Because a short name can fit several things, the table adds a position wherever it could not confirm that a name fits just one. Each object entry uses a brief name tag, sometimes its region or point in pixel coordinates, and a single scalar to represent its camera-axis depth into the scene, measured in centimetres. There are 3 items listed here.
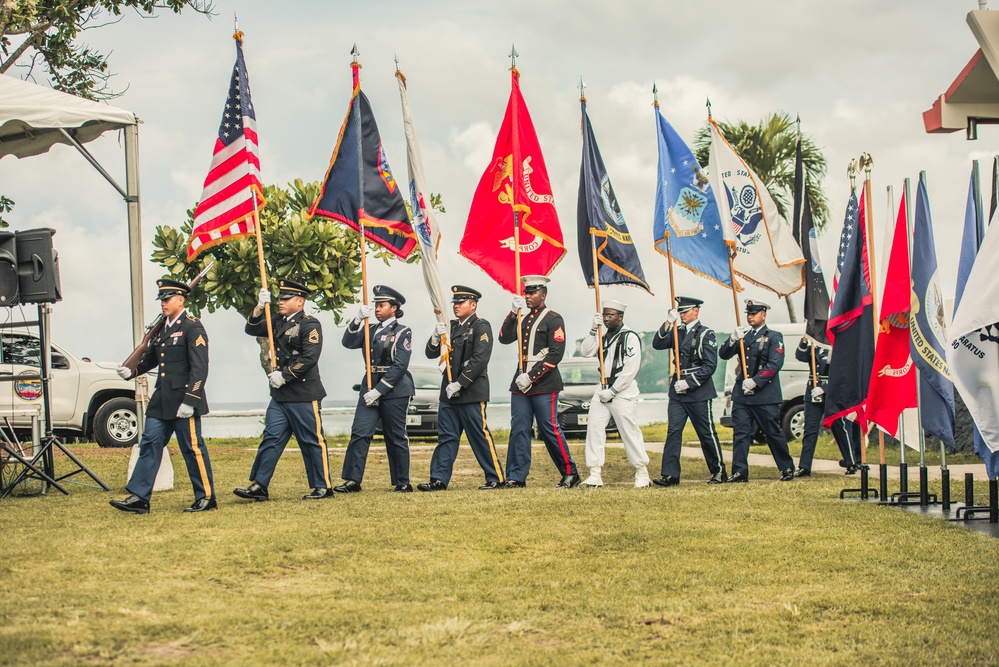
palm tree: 2716
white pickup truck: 1669
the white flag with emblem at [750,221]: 1294
